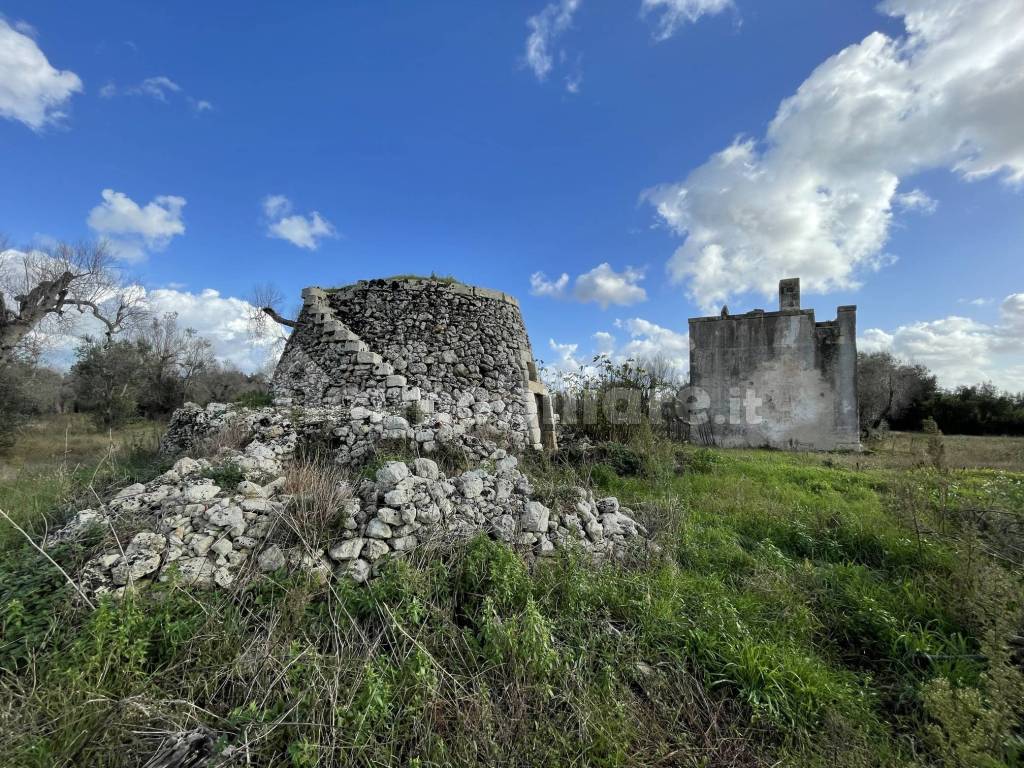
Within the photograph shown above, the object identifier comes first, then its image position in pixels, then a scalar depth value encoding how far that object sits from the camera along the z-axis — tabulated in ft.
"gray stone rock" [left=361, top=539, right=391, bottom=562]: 11.88
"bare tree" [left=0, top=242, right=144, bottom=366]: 52.75
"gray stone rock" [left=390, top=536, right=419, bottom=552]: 12.16
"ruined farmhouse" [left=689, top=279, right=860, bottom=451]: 49.21
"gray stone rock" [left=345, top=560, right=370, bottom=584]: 11.19
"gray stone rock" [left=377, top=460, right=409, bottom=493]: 14.03
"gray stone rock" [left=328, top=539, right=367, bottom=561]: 11.60
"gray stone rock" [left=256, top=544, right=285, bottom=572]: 11.24
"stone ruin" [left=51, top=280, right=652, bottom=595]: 11.59
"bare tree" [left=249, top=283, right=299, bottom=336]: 36.61
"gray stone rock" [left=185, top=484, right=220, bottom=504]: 13.25
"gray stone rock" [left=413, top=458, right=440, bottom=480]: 16.34
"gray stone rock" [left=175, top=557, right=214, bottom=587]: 10.56
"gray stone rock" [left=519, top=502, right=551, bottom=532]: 13.99
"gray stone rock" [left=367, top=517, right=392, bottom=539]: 12.26
